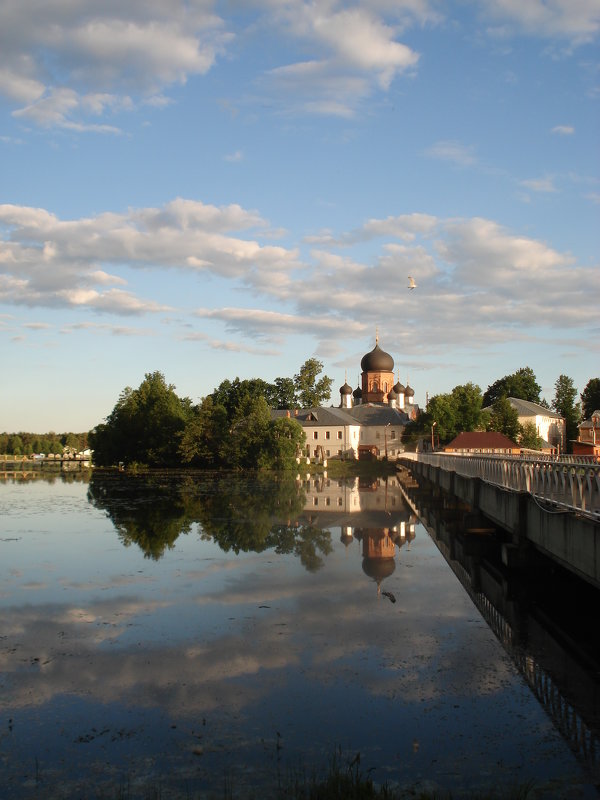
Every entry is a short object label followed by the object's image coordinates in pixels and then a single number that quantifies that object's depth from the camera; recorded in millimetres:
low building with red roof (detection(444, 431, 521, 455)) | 77619
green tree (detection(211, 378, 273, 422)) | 111894
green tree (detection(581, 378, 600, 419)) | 124312
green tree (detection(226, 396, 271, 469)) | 87000
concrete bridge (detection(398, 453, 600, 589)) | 13445
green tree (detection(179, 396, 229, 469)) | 91062
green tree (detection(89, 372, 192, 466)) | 96875
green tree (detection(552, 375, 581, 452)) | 120562
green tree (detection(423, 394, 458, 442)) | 93000
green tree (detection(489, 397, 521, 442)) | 94500
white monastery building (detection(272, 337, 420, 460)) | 111750
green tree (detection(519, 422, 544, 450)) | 95712
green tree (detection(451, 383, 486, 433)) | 93250
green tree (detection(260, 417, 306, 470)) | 85438
